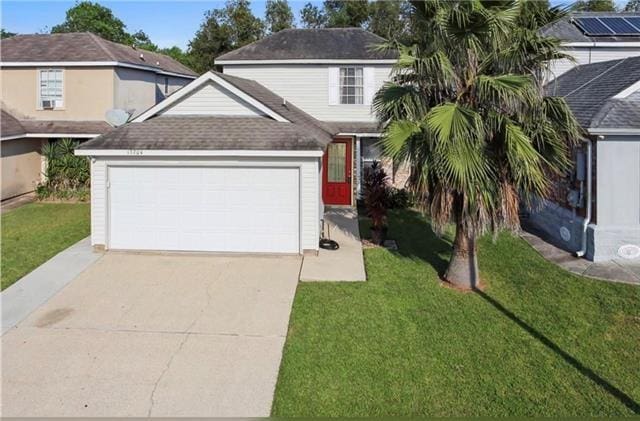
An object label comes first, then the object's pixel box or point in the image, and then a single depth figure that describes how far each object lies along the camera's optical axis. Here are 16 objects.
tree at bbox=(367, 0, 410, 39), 42.47
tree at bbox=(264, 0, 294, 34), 43.31
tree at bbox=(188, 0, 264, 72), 40.00
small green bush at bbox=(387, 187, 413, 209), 18.74
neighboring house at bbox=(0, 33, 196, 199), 20.55
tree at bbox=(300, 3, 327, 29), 47.97
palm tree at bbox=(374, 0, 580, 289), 9.66
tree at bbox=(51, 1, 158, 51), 52.56
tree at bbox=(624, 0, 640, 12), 44.06
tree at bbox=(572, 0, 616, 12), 35.97
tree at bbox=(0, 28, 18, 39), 57.20
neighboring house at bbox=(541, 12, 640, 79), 19.20
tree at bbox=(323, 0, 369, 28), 44.38
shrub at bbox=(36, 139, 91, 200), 20.38
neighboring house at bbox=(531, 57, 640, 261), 11.98
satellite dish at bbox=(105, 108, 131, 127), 14.77
